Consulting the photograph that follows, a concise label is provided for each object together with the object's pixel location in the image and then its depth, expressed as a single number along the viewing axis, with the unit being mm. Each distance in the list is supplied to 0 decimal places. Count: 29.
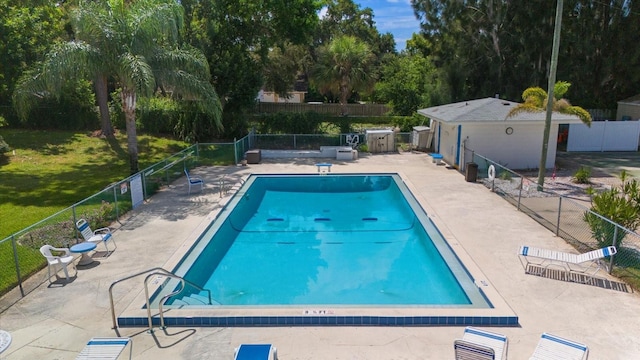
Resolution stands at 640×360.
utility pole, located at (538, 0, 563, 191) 14417
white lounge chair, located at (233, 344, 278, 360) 6121
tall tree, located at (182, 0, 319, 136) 25203
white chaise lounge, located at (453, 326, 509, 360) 5918
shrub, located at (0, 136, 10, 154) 21975
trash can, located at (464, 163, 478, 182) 17922
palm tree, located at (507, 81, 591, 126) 17266
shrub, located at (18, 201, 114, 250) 10828
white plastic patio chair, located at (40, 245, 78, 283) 9367
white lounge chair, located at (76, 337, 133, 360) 6277
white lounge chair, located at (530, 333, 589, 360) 6129
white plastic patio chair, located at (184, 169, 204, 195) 16628
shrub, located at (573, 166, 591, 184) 17438
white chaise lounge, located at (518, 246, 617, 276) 9383
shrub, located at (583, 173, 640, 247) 10117
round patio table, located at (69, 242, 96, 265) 9961
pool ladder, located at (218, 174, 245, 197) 16772
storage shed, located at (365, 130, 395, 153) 25078
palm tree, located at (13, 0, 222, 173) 15297
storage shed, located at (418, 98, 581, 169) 19297
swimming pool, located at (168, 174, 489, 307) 9859
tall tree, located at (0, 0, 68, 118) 22078
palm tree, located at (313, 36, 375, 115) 33625
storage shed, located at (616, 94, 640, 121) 27812
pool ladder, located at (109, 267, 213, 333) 7523
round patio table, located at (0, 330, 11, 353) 5644
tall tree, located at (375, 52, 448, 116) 33125
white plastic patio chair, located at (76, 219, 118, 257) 10815
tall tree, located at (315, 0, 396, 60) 55906
